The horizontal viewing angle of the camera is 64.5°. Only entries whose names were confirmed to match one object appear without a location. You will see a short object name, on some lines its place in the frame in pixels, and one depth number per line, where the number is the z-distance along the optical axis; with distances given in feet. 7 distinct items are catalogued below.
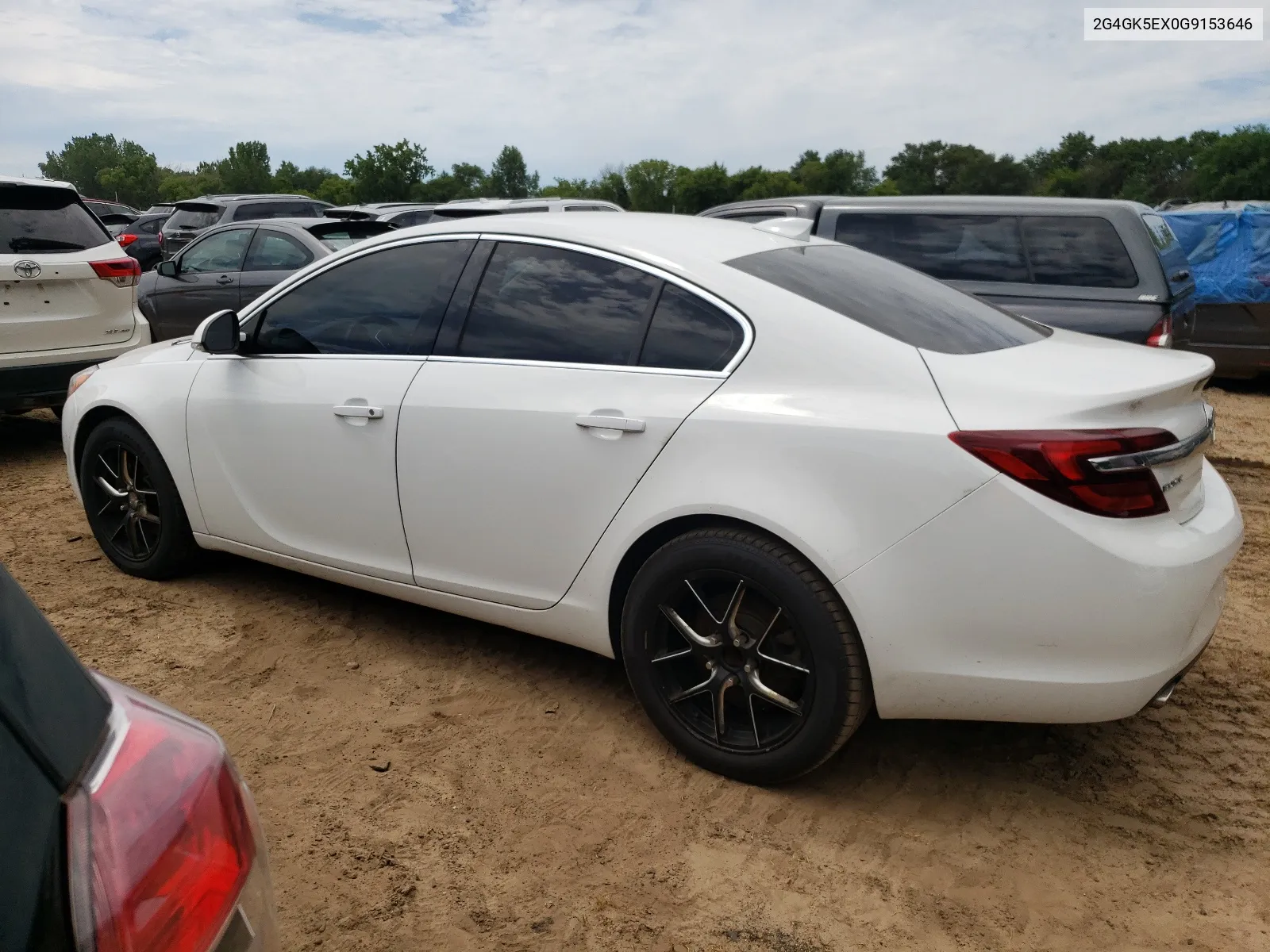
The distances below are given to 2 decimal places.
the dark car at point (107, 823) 3.39
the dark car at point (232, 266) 28.81
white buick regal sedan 8.21
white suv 21.03
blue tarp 30.66
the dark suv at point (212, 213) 50.11
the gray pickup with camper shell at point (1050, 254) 20.38
